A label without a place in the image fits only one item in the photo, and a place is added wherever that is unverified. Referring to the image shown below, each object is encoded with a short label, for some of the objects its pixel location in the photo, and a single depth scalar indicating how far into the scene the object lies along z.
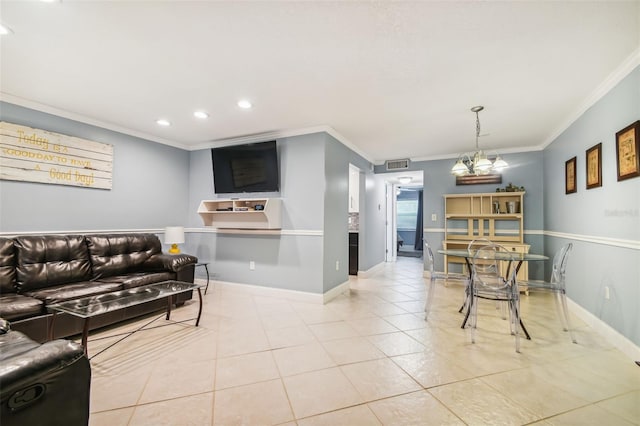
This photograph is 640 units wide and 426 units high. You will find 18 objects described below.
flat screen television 3.95
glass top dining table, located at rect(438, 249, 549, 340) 2.71
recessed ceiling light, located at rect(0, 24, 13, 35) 1.85
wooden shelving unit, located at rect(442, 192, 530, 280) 4.63
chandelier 3.10
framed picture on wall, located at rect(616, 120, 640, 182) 2.10
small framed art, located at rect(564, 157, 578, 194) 3.28
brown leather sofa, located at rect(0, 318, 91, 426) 0.83
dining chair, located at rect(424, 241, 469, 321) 3.21
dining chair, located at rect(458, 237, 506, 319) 3.01
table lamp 4.10
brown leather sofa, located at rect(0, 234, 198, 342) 2.26
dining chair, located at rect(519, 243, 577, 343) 2.61
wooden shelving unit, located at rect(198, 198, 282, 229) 3.85
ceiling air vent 5.59
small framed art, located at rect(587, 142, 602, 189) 2.67
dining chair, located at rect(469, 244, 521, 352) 2.51
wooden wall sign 2.87
